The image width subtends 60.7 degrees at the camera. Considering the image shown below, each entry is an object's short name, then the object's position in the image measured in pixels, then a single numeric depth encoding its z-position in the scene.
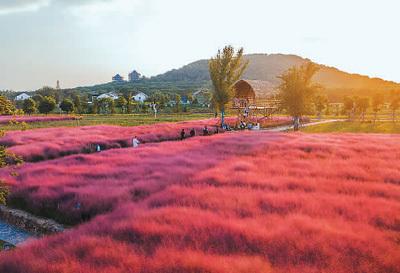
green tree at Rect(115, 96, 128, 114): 93.30
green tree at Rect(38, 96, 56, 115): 75.50
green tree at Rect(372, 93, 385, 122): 57.53
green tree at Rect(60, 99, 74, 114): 80.96
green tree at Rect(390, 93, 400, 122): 57.00
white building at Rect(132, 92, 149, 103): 143.25
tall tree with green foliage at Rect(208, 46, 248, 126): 45.31
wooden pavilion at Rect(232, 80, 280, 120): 55.38
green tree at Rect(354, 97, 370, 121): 60.28
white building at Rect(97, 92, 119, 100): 149.48
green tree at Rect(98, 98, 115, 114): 89.15
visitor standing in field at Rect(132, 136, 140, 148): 27.71
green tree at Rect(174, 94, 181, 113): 92.41
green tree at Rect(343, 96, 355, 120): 67.50
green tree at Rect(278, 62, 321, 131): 41.41
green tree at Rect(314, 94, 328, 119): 70.49
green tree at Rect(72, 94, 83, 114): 89.72
